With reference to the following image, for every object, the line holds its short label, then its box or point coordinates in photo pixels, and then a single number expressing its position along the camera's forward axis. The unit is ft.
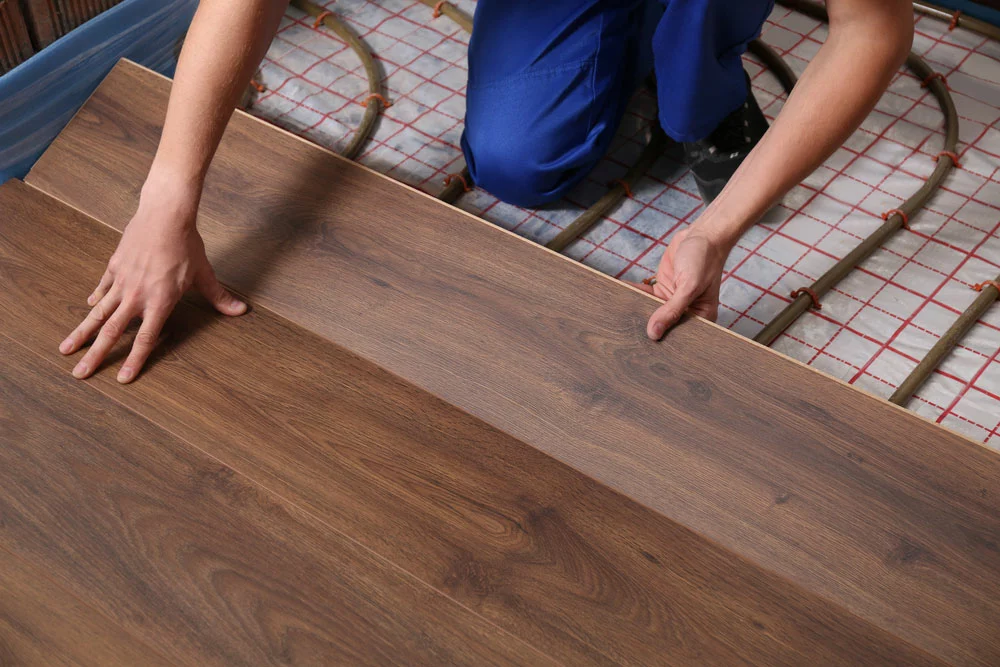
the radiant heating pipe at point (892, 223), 5.66
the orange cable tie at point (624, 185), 6.35
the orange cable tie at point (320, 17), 7.55
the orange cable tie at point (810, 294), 5.76
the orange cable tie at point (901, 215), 6.16
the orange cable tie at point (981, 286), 5.81
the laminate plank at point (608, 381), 3.69
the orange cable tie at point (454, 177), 6.40
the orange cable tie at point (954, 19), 7.54
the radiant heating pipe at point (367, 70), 6.64
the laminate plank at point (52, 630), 3.33
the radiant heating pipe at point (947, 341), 5.27
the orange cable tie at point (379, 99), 6.92
